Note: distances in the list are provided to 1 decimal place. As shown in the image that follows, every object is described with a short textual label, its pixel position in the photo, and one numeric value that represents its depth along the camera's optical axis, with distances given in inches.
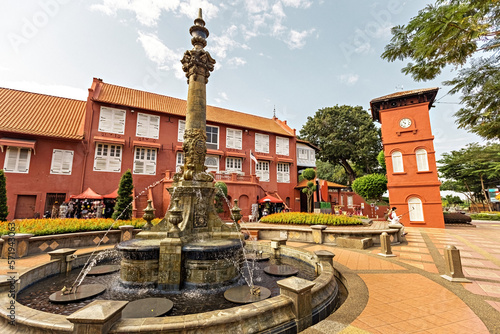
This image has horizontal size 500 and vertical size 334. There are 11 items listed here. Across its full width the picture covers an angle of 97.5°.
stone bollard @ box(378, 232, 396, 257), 331.9
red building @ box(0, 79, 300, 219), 676.7
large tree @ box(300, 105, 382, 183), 1306.6
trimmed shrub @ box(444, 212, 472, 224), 808.3
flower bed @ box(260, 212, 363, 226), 520.1
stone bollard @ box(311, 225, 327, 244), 434.6
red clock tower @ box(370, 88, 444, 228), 757.9
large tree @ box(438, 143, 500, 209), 1115.9
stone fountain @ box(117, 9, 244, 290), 226.4
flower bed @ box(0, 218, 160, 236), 367.9
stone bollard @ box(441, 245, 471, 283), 222.4
